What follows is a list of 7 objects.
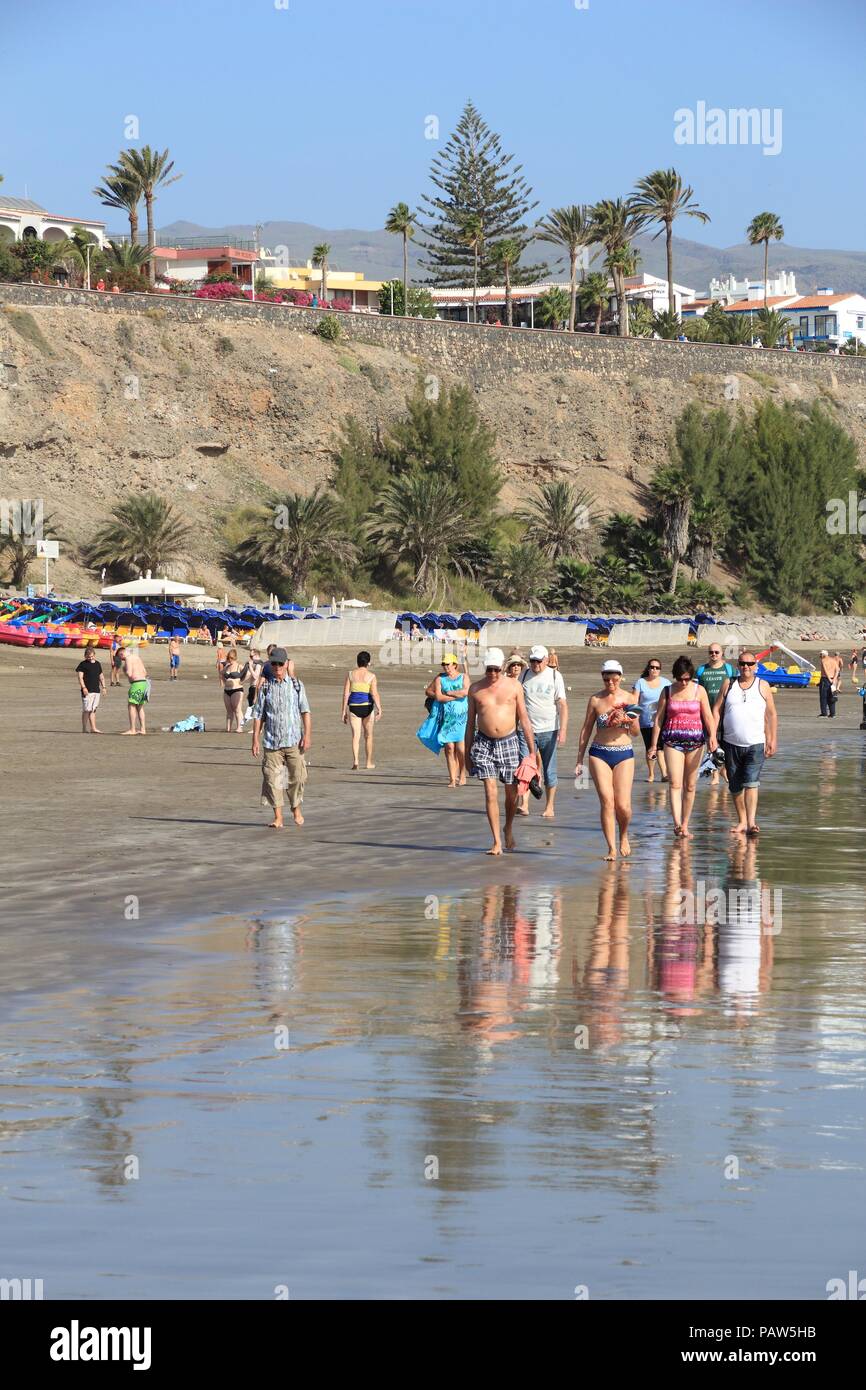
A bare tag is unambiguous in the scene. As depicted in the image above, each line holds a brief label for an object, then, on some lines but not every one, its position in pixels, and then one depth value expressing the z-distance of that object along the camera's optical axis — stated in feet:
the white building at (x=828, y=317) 548.31
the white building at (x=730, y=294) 612.86
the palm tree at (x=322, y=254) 352.12
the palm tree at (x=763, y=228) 396.78
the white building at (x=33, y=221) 365.61
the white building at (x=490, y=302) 405.18
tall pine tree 352.28
